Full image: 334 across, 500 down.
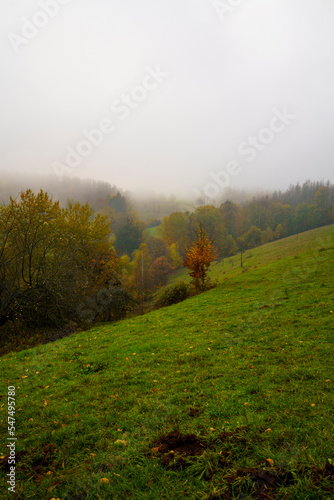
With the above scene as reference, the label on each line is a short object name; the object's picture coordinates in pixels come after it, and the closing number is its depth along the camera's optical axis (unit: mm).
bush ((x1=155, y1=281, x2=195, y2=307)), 30109
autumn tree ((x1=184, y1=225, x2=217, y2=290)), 31469
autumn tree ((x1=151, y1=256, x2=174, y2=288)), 68788
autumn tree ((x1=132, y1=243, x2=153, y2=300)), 52500
